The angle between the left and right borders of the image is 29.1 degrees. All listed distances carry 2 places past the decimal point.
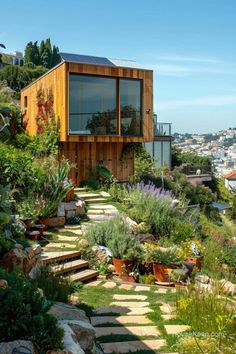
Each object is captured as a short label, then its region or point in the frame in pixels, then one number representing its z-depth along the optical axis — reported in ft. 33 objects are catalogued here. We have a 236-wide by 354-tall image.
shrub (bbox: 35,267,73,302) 18.26
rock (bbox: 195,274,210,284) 26.60
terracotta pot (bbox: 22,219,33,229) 30.14
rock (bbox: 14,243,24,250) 21.70
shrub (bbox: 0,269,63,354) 10.69
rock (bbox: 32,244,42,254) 23.42
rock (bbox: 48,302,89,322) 14.99
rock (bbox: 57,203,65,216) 35.29
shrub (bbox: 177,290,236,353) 14.79
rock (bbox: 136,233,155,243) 32.09
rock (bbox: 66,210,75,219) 36.45
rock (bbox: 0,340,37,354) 10.02
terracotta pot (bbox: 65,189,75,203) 38.19
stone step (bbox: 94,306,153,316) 19.29
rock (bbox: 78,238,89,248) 29.39
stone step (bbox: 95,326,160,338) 16.49
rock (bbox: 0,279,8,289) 12.09
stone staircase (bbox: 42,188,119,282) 25.93
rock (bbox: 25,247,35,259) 22.24
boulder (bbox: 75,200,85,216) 37.54
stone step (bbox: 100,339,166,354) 14.89
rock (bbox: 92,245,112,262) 28.66
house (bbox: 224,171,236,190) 162.81
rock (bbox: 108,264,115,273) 28.26
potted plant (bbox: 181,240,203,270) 30.19
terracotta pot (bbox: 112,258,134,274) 27.86
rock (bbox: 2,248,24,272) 19.40
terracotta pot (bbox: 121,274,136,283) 27.20
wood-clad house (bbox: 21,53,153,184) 47.75
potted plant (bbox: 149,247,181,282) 27.63
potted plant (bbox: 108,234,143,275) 27.96
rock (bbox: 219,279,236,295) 23.44
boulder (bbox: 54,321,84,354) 11.14
